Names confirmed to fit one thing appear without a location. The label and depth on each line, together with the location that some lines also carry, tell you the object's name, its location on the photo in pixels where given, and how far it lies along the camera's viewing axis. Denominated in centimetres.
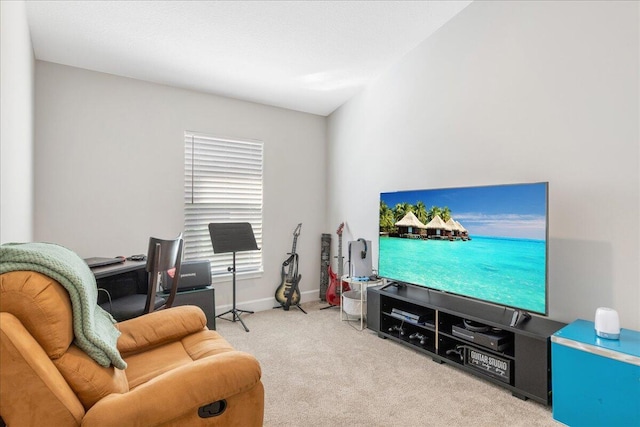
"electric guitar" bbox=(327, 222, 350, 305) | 422
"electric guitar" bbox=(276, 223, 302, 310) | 414
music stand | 345
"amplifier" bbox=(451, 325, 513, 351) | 226
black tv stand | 207
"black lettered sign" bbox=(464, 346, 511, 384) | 221
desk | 254
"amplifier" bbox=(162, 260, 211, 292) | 327
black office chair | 224
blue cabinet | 165
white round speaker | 183
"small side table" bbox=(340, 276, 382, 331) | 342
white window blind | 373
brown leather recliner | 94
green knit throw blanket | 107
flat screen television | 216
